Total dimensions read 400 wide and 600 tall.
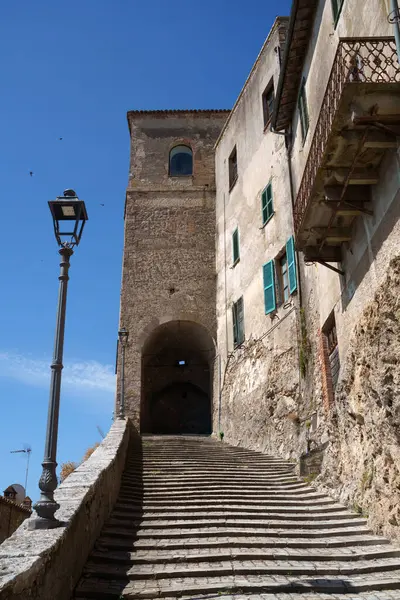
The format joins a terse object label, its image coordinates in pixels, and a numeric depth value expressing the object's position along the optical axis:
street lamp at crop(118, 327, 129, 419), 17.44
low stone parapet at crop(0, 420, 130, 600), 3.64
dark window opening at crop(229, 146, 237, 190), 20.33
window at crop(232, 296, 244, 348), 17.38
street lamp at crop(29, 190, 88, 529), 4.90
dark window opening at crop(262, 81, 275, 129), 17.14
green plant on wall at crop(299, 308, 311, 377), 12.44
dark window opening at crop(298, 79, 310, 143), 12.77
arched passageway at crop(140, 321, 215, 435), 22.20
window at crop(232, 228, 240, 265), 18.57
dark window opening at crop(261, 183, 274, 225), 15.96
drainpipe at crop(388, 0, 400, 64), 6.74
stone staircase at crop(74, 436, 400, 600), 5.24
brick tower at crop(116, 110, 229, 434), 20.33
